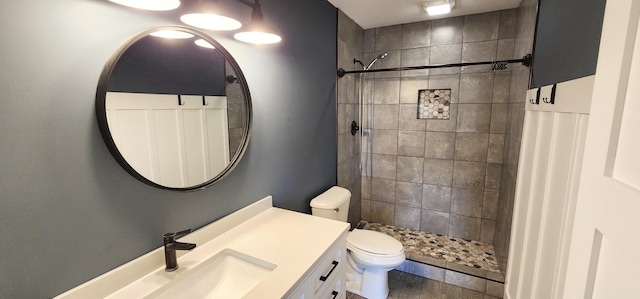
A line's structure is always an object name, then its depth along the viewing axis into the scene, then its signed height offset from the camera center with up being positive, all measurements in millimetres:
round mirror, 950 +31
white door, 493 -115
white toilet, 2018 -1038
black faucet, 1062 -529
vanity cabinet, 1111 -769
